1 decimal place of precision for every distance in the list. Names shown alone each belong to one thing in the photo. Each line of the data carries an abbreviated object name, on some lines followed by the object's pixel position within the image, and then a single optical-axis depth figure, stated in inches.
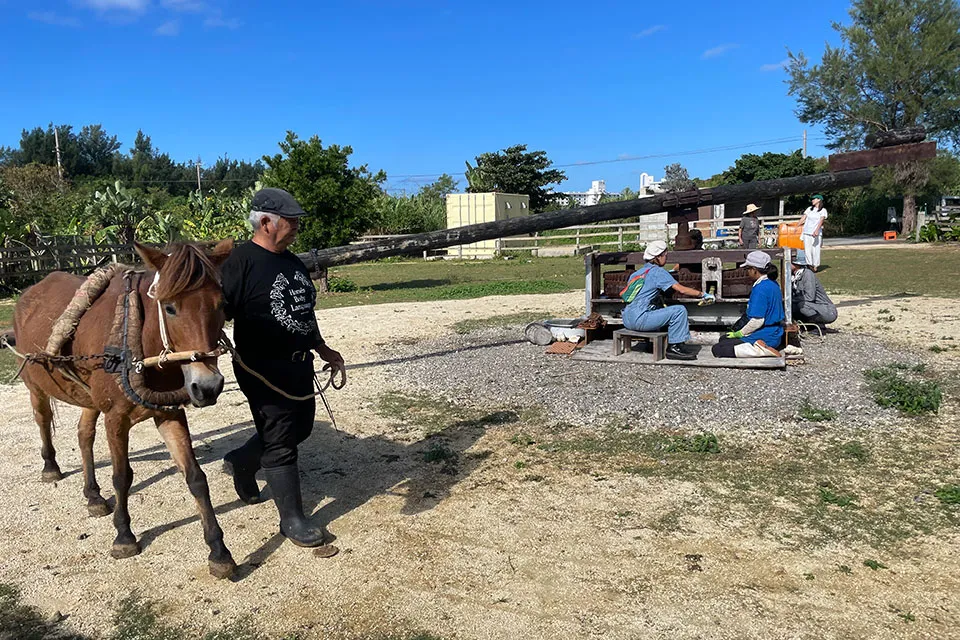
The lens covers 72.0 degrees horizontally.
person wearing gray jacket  385.4
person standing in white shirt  657.0
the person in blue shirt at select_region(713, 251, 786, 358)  321.1
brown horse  135.5
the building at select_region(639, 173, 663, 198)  2991.1
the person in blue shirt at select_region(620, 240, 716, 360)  321.4
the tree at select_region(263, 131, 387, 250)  731.4
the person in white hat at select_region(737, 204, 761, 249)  583.2
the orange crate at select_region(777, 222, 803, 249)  698.2
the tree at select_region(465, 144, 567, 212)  1855.3
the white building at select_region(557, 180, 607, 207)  2020.7
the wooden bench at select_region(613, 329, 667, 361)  324.8
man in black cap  154.9
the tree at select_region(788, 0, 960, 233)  1395.2
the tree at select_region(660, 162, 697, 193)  2420.3
